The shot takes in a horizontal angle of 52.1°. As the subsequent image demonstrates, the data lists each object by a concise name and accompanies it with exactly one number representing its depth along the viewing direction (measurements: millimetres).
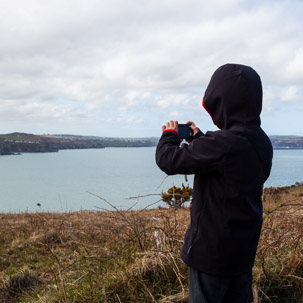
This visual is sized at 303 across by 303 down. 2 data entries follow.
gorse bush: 12273
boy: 1767
